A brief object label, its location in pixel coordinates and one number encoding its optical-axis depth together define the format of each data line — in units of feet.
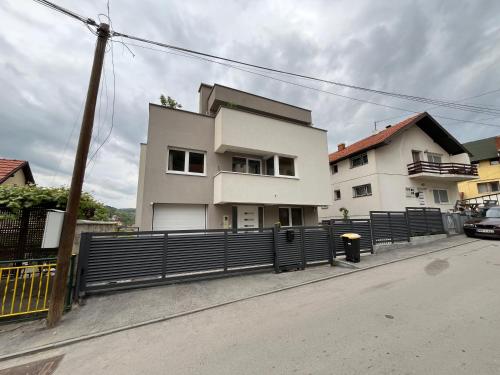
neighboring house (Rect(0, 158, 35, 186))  39.82
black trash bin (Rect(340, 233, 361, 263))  29.48
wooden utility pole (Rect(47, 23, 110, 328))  15.03
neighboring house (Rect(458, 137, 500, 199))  87.76
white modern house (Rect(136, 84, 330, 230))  33.37
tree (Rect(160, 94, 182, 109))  49.90
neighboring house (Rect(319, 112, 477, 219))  57.77
